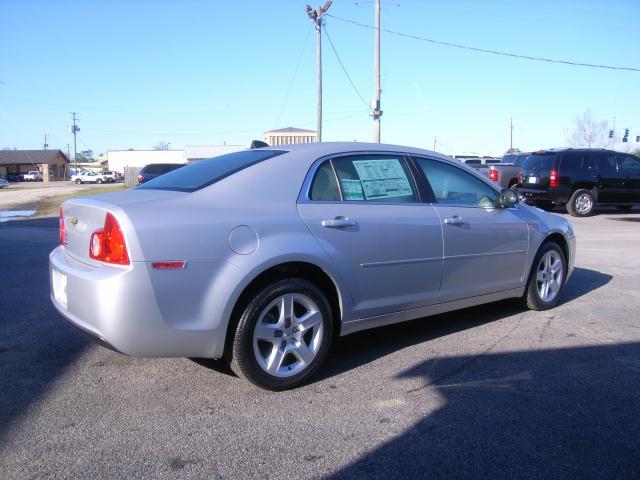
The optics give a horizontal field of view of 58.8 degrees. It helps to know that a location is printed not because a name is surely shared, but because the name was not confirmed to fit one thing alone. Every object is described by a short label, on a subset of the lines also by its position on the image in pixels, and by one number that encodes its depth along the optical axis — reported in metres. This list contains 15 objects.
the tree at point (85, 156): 161.51
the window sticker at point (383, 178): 4.14
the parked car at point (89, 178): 70.00
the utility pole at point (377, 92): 22.17
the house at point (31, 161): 89.31
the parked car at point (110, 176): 70.56
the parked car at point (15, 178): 84.31
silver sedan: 3.19
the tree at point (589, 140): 57.38
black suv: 15.14
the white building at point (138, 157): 77.19
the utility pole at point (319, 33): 22.62
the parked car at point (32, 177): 83.38
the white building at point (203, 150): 66.69
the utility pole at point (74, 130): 91.62
